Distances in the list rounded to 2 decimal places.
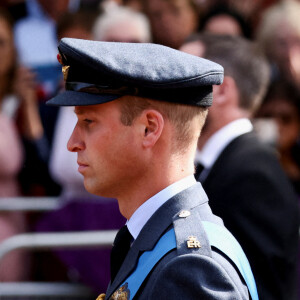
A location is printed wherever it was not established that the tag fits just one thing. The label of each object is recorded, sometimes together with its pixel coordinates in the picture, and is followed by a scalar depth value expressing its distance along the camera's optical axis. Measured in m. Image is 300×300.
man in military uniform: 4.11
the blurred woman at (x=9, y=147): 9.53
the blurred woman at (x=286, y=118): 10.08
